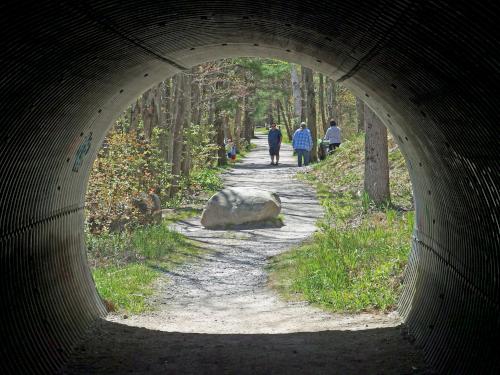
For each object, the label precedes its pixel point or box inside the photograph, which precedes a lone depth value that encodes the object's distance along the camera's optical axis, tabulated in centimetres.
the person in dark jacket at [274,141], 3575
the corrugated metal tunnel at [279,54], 492
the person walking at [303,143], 3298
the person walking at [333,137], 3353
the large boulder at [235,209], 1862
